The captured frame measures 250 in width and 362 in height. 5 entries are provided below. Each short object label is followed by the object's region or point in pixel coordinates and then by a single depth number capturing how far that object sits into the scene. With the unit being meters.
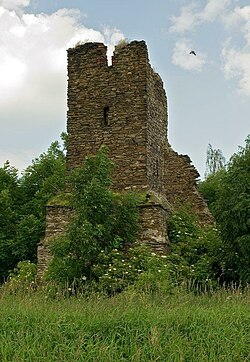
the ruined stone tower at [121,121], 15.34
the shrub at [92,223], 13.22
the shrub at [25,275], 14.77
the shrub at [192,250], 13.80
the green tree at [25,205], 23.23
